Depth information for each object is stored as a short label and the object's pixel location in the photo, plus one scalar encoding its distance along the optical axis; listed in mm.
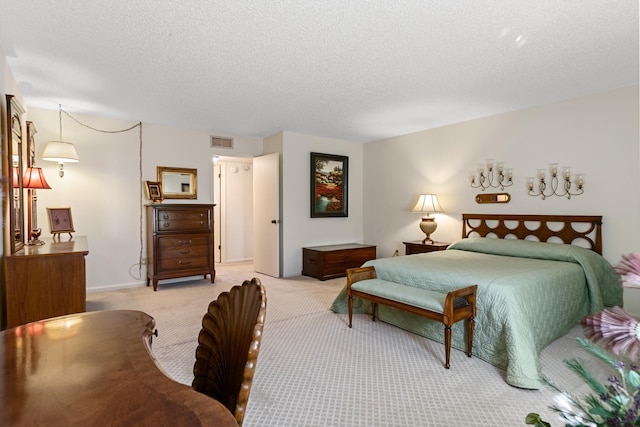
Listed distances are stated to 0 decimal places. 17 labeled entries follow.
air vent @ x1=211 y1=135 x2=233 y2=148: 5543
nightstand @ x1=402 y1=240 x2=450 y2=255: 4723
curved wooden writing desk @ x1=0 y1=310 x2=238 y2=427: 731
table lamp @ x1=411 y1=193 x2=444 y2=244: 4922
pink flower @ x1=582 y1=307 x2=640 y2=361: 525
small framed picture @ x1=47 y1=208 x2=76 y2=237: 3447
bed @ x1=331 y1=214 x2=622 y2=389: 2398
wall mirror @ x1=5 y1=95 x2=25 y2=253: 2637
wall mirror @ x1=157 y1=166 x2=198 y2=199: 5090
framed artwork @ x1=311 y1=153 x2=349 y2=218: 5840
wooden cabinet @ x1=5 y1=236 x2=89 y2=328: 2492
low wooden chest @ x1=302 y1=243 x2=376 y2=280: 5305
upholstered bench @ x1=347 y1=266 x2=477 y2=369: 2436
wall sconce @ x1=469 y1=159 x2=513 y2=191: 4391
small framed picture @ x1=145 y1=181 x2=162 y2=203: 4891
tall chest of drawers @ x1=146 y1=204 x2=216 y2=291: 4617
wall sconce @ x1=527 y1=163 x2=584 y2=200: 3771
